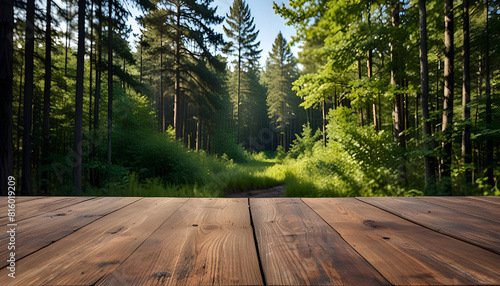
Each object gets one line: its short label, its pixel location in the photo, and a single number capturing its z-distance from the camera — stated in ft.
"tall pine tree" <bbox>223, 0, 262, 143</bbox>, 59.16
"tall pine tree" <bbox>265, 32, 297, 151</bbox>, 59.35
